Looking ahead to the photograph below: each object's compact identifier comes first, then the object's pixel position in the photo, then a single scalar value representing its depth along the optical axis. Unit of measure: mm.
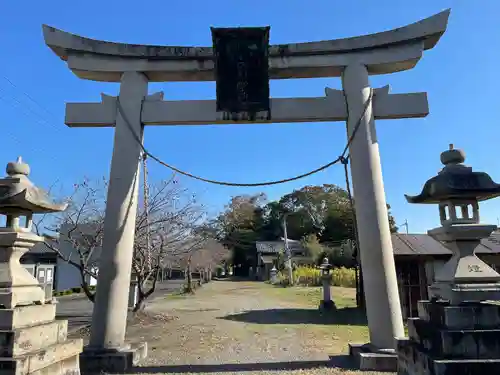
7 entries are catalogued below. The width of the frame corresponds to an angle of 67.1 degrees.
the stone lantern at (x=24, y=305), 4211
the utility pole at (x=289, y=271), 32812
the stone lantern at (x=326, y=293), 16334
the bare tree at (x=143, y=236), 11273
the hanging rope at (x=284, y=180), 6734
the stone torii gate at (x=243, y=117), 6605
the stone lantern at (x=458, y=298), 4000
